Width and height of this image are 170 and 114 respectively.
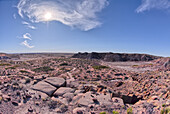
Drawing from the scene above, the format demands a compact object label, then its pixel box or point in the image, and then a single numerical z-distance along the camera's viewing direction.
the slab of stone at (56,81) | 11.93
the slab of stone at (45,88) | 9.83
